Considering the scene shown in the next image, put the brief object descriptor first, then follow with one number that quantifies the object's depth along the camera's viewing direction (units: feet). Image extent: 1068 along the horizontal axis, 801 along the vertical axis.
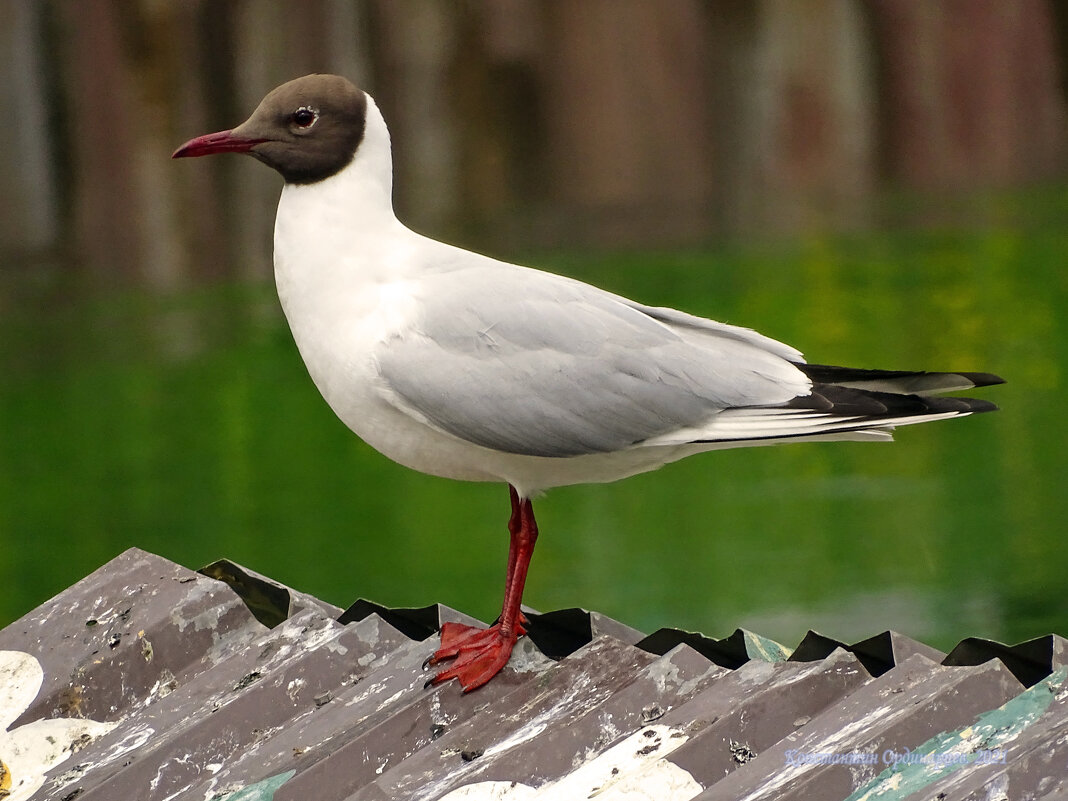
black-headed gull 28.63
